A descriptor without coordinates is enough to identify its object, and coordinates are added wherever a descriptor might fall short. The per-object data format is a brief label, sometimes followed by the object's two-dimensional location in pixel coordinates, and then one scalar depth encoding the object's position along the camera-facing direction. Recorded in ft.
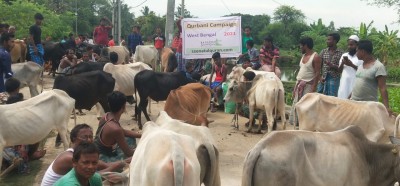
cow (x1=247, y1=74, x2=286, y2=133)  30.30
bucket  36.46
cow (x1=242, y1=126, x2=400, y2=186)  13.52
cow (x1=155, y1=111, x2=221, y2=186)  14.93
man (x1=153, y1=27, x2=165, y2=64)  55.95
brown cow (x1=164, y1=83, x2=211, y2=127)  20.98
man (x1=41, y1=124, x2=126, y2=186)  12.33
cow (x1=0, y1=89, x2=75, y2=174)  20.97
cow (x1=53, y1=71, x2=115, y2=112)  28.68
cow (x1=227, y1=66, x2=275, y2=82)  34.81
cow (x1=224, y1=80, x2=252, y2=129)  33.01
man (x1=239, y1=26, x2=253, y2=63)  42.65
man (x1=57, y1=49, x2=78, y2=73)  38.69
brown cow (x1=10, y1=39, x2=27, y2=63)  42.34
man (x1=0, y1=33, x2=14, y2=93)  27.17
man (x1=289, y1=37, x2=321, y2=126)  26.37
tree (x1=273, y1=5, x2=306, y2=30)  207.21
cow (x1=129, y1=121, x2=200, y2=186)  11.45
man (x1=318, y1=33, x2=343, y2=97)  26.66
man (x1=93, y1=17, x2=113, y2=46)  53.42
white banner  40.63
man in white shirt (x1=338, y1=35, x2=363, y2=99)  25.43
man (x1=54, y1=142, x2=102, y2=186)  10.42
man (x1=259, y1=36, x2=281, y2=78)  37.11
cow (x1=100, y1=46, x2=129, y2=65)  49.32
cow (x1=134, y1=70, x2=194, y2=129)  32.73
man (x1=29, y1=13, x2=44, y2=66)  38.17
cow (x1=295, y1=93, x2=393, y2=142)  20.61
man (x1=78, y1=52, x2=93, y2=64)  40.06
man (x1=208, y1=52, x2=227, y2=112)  37.18
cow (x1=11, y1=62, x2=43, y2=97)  35.22
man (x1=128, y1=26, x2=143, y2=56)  62.13
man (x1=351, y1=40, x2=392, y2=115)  20.56
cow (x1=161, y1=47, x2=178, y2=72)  42.24
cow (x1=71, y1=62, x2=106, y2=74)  34.76
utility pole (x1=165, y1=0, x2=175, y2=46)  48.93
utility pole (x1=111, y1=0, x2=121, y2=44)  95.55
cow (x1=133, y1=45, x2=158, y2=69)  53.31
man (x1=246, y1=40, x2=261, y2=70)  39.40
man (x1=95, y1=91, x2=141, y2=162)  15.58
